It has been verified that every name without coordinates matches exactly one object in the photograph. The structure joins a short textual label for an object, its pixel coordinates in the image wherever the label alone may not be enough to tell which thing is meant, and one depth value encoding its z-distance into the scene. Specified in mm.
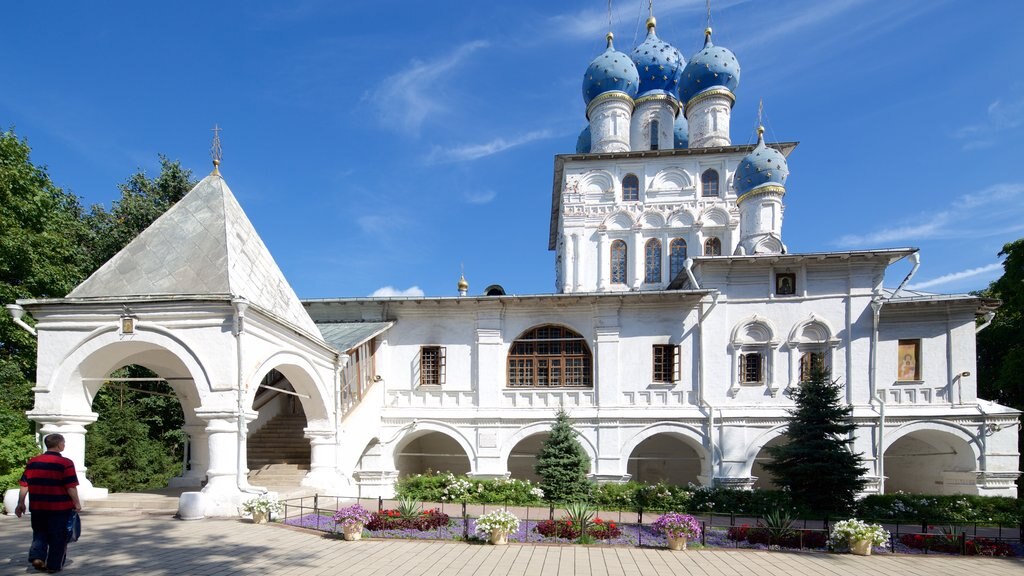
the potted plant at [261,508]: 10539
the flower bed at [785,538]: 10117
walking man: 6625
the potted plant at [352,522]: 9906
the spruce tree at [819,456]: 14250
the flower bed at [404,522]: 10414
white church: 15609
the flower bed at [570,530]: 10195
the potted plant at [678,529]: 9781
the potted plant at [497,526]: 9852
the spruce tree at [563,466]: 15336
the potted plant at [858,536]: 9812
